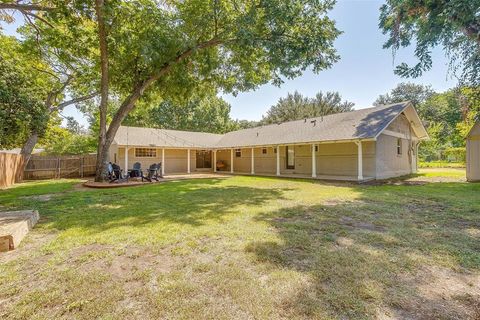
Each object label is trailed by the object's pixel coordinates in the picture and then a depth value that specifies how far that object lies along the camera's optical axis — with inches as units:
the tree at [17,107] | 261.7
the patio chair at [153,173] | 539.5
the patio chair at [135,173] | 545.3
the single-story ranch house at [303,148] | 541.3
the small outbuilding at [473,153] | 478.0
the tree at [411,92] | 1732.3
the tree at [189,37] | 422.9
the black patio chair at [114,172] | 512.1
